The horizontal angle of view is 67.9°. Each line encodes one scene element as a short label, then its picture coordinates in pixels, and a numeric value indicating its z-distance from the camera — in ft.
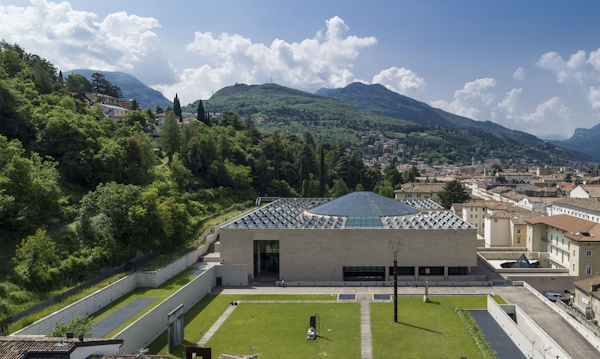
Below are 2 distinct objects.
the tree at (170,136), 283.92
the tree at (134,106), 407.97
